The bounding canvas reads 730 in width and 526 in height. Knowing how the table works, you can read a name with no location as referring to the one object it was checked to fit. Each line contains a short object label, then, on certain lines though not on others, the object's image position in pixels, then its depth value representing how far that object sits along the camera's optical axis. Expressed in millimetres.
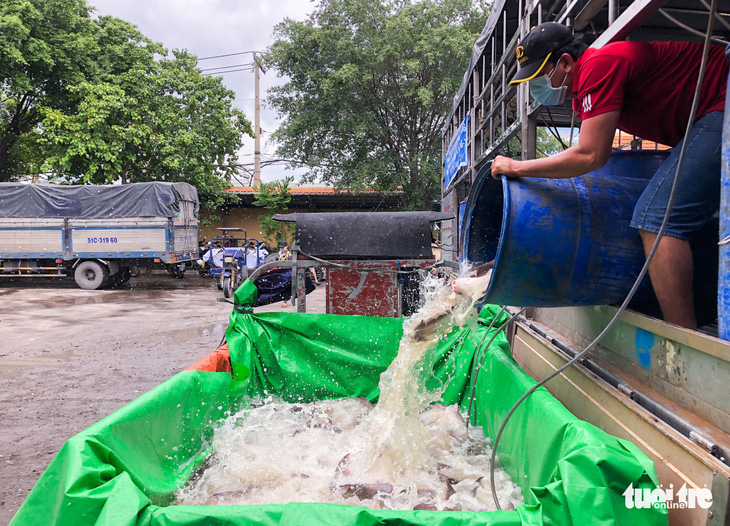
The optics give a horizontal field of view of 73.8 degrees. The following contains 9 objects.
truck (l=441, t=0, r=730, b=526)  1285
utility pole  22744
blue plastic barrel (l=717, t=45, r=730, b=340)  1317
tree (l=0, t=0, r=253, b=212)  14617
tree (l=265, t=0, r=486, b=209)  15438
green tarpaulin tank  1260
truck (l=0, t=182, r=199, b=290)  13469
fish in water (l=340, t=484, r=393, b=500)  2305
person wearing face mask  1637
